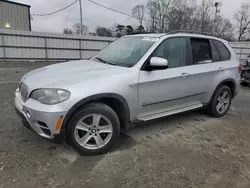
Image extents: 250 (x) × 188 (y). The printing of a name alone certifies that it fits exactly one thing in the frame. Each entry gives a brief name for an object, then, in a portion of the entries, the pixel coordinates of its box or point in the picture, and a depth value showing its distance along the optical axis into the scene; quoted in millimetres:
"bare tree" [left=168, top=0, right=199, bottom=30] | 28703
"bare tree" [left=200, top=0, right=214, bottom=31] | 30870
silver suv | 2619
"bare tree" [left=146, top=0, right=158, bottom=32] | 32559
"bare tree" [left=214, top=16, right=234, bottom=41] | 37638
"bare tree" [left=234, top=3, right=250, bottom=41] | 49219
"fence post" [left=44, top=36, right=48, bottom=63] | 14914
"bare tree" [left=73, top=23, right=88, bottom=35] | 35375
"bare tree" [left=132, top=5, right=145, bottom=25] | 33062
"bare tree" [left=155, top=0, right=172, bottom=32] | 31123
